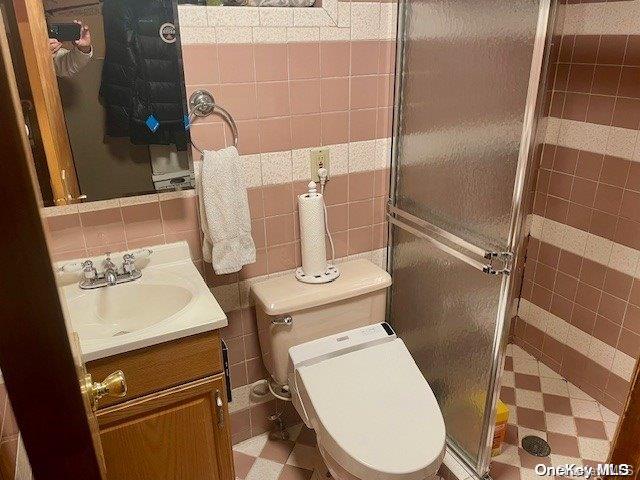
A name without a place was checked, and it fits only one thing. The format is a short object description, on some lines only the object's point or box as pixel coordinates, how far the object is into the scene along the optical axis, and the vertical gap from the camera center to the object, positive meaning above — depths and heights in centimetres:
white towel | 144 -43
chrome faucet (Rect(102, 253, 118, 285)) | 141 -58
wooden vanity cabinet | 121 -88
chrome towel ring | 144 -12
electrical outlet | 168 -32
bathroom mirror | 128 -9
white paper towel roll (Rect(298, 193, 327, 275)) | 162 -55
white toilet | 132 -95
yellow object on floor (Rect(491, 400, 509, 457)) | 177 -129
